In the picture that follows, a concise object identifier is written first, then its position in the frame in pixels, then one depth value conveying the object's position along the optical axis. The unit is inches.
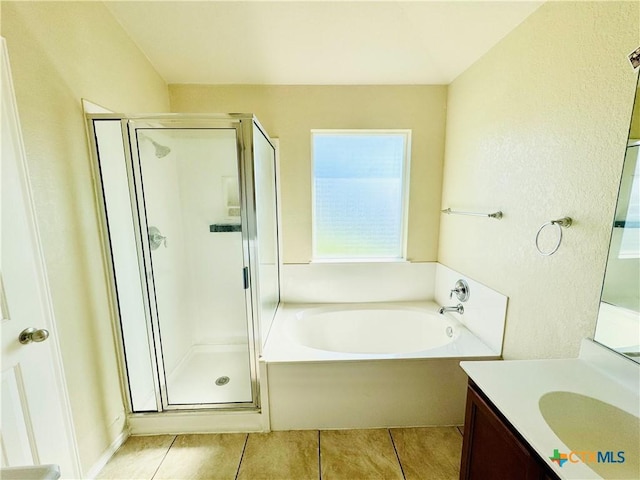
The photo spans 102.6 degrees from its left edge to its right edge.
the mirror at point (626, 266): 35.5
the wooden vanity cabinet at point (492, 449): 29.4
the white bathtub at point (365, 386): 62.7
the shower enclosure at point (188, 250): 57.9
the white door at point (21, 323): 36.9
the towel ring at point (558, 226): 44.3
